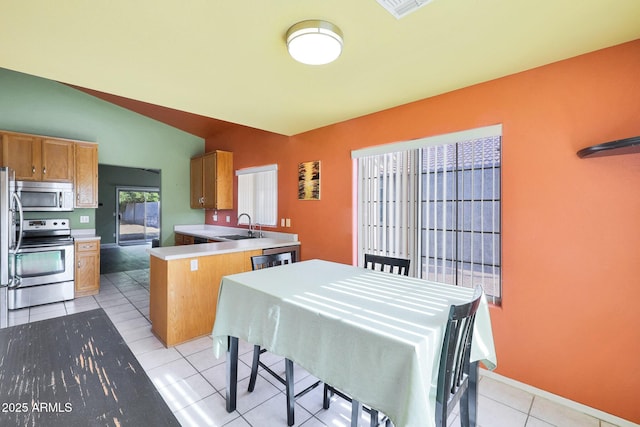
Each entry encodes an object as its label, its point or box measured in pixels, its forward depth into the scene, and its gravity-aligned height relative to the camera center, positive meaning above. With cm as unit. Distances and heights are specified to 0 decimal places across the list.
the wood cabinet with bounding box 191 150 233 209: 505 +61
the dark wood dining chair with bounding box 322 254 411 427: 135 -94
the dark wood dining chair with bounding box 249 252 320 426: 170 -100
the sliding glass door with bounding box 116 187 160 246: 877 -9
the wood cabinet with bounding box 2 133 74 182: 368 +77
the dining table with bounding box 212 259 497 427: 106 -56
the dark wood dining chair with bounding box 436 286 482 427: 114 -72
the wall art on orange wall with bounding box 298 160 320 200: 365 +43
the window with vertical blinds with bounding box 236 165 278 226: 436 +31
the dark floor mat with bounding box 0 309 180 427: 68 -49
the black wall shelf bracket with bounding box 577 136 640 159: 146 +37
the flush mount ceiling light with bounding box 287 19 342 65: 156 +100
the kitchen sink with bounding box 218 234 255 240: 464 -41
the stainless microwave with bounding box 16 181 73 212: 380 +24
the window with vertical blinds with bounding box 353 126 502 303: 240 +7
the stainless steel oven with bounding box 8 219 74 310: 349 -73
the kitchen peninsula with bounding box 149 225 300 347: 269 -73
